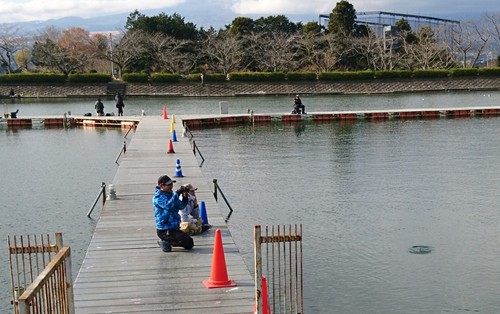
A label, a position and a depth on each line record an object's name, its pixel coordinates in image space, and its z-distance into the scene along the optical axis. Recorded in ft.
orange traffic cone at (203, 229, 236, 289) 32.60
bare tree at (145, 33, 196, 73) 237.04
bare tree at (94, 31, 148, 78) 237.45
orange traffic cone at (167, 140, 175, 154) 79.92
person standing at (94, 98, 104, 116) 132.67
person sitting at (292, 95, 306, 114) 132.16
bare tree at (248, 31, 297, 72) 241.14
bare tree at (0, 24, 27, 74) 254.59
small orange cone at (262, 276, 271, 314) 27.61
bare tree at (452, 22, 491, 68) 257.26
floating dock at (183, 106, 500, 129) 128.47
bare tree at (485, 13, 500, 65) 276.41
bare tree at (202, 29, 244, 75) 239.30
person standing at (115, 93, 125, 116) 131.54
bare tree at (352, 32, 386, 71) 242.78
